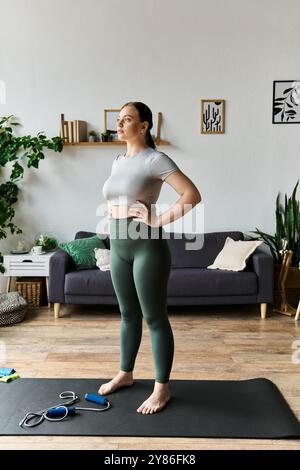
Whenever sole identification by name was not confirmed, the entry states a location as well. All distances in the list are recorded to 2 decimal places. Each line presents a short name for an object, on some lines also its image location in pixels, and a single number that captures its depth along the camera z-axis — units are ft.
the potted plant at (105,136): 15.62
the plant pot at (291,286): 15.25
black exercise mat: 7.63
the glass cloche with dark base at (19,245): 15.65
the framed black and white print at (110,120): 15.87
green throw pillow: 14.66
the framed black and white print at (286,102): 15.70
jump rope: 7.95
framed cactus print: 15.84
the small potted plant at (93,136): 15.85
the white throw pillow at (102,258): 14.60
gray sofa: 13.97
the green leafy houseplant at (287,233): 15.56
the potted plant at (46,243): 15.59
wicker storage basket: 15.42
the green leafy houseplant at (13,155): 15.53
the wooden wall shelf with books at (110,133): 15.65
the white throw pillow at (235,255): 14.48
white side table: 14.84
